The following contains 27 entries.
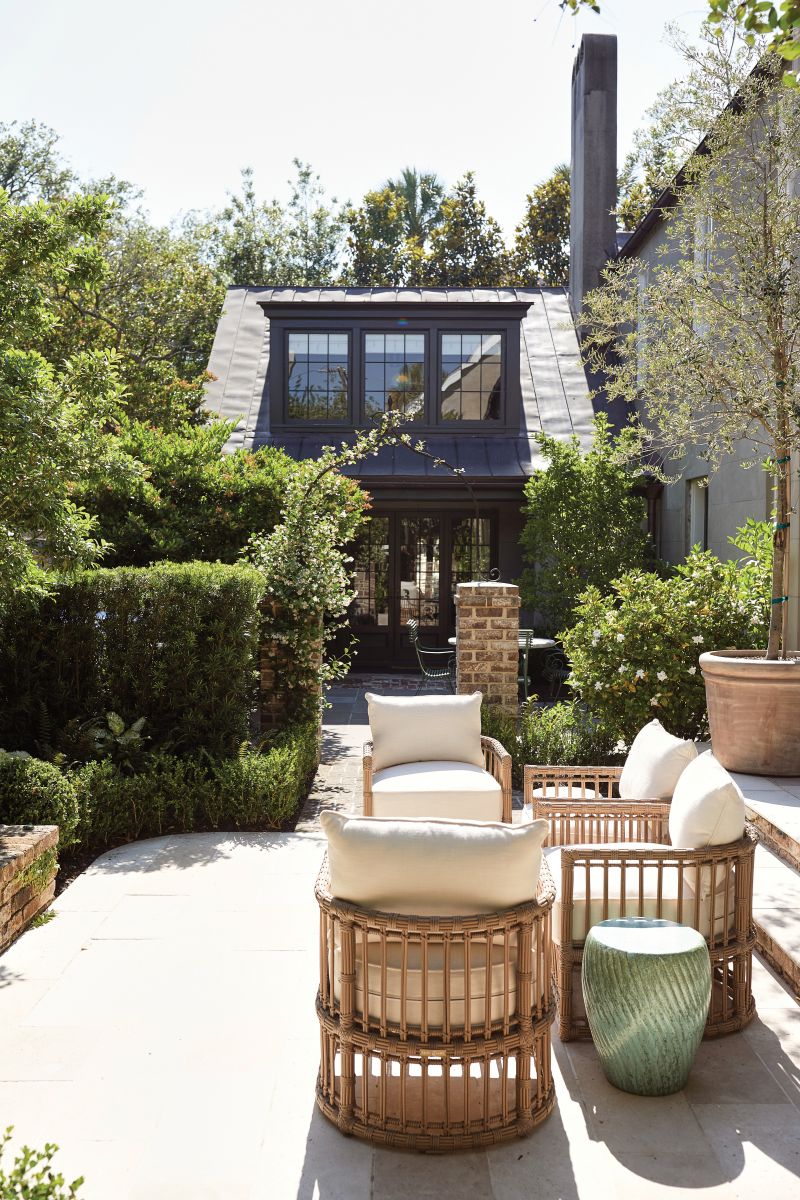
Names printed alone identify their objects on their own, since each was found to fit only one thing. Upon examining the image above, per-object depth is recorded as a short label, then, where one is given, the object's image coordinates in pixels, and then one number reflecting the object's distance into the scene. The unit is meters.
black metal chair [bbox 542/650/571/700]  12.38
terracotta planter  6.98
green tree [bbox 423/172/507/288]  30.48
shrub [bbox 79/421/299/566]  10.31
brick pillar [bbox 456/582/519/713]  8.25
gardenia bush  8.22
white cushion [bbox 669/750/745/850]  3.84
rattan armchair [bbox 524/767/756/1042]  3.79
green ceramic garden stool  3.29
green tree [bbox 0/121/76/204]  26.33
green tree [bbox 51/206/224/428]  14.88
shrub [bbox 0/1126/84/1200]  1.92
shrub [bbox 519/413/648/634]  12.96
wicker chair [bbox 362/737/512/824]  5.78
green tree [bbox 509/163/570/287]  29.69
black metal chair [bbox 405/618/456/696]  11.37
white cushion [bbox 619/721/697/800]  4.76
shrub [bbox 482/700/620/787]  7.83
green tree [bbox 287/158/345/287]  33.06
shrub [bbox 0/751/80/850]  5.54
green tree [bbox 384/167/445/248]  32.06
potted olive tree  7.02
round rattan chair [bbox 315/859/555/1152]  3.07
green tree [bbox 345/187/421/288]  31.52
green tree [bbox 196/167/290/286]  31.95
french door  14.93
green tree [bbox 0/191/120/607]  4.87
